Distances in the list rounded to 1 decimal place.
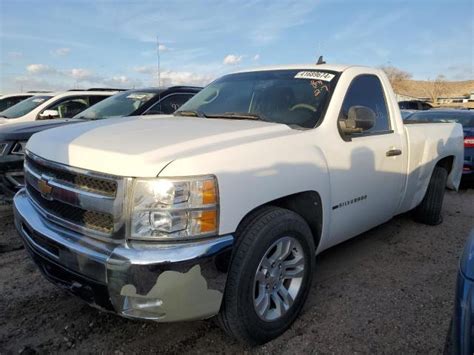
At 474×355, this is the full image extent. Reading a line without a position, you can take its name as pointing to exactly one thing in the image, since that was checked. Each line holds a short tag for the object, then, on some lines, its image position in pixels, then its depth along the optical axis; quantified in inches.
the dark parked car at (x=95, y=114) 187.5
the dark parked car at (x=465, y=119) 299.6
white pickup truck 84.9
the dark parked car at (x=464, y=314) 59.9
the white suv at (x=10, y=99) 460.4
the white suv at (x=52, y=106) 296.5
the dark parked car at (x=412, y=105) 901.5
